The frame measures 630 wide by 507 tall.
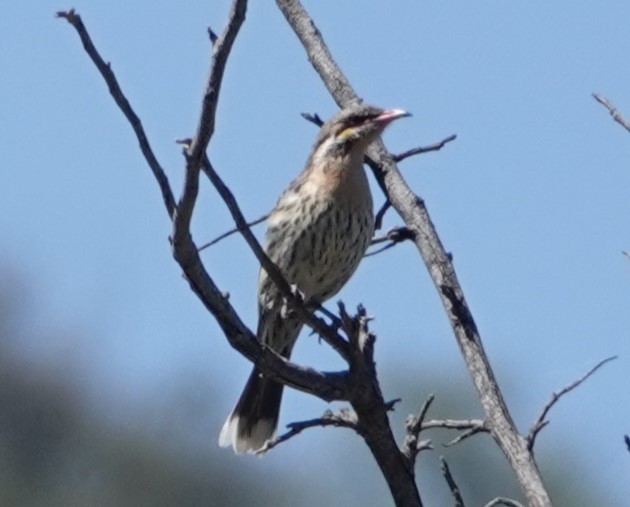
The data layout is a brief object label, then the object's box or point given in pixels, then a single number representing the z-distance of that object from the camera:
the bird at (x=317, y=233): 15.21
